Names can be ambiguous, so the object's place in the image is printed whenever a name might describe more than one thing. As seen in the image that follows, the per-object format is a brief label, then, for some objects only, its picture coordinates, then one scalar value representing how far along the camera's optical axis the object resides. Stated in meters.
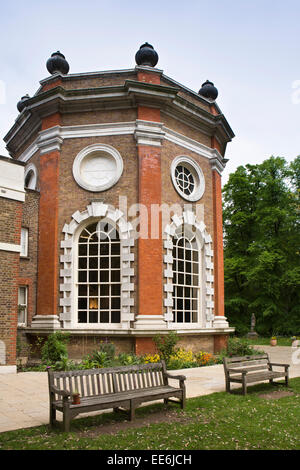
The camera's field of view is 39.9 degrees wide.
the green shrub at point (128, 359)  11.62
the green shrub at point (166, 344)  12.65
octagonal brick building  13.56
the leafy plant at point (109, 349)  12.15
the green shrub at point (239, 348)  14.44
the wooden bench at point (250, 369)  8.72
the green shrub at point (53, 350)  12.02
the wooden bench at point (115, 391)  6.04
